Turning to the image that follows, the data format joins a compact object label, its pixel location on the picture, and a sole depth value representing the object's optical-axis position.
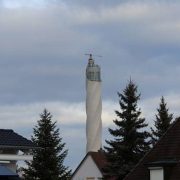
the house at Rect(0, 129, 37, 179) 44.47
